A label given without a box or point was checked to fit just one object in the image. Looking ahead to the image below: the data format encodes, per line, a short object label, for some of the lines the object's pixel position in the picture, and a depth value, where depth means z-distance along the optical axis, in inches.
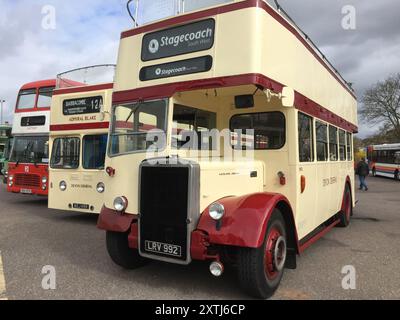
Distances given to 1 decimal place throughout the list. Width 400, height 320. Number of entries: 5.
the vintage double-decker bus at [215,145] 179.5
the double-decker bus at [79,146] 371.2
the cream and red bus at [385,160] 1169.4
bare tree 1769.2
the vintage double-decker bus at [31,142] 479.2
